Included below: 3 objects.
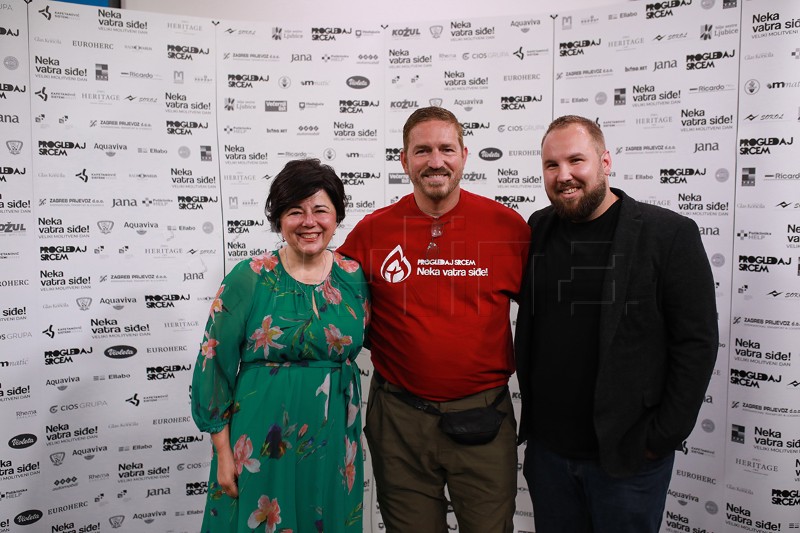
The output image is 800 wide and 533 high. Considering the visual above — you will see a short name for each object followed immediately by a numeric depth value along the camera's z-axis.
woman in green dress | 1.60
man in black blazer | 1.56
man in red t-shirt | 1.80
